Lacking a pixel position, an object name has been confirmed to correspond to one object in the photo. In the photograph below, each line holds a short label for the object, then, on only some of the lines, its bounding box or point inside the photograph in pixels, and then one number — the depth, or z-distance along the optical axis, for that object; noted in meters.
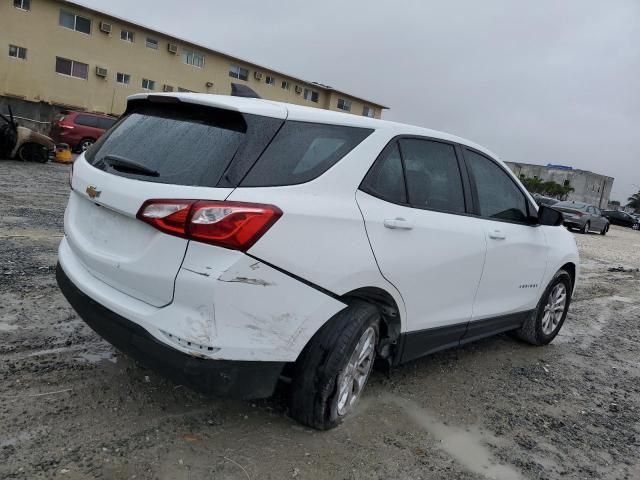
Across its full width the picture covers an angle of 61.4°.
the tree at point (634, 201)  107.28
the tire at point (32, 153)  15.30
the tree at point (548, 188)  81.62
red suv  20.45
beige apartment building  31.43
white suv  2.43
